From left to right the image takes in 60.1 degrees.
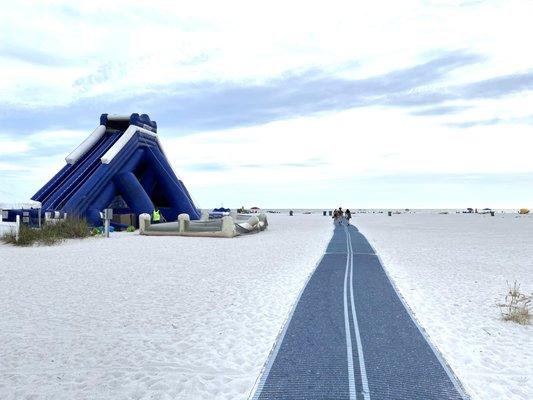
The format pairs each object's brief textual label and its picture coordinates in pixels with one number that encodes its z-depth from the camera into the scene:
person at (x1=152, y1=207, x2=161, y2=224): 31.37
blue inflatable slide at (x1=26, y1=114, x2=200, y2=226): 29.86
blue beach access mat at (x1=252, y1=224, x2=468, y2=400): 5.55
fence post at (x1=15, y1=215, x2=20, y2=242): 23.14
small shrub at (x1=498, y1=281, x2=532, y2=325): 8.96
